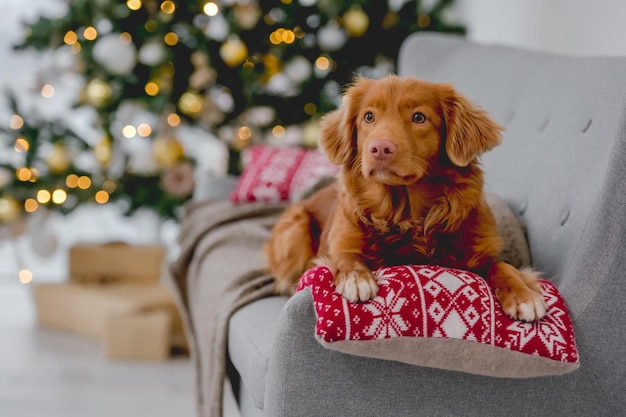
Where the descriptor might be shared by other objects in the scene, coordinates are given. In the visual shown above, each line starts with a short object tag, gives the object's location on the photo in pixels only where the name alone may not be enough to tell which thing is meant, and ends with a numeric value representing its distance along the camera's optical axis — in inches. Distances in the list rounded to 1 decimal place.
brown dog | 61.1
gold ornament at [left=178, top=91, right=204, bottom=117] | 157.6
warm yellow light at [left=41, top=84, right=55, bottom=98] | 157.3
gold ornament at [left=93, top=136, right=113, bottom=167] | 156.5
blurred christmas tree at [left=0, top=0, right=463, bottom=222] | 152.7
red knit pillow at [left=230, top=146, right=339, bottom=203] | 118.1
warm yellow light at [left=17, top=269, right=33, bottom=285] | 165.6
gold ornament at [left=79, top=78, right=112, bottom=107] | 153.7
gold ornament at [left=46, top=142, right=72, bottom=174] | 153.5
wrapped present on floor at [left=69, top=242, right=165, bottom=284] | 144.9
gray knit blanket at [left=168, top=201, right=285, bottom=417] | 79.7
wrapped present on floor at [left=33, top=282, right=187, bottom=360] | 127.9
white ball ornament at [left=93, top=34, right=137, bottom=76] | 143.8
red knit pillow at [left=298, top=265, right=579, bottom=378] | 53.5
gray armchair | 57.1
